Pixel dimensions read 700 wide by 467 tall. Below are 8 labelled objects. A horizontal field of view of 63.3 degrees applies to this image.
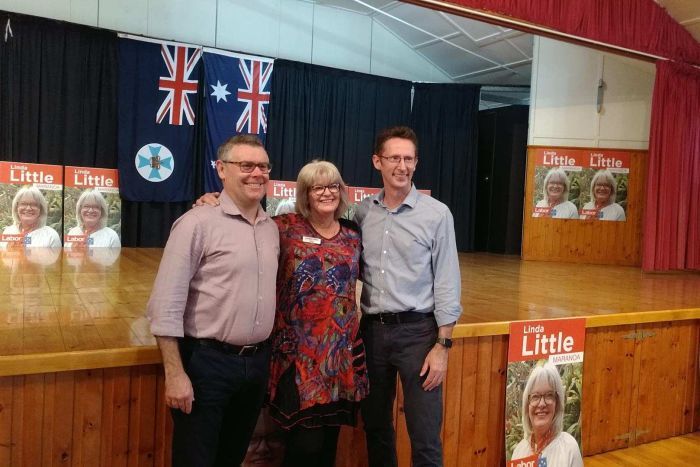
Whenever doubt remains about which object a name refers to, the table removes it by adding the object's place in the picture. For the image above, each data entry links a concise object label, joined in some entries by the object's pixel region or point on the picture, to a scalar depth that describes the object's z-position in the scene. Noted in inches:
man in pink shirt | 61.1
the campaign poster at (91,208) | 253.4
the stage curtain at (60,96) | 241.1
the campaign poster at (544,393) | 107.5
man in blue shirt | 74.4
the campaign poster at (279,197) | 290.9
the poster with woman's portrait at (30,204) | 240.4
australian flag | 275.7
